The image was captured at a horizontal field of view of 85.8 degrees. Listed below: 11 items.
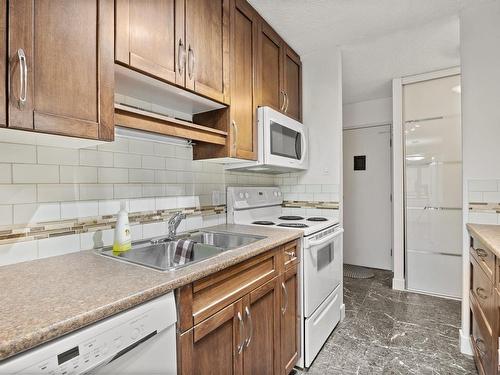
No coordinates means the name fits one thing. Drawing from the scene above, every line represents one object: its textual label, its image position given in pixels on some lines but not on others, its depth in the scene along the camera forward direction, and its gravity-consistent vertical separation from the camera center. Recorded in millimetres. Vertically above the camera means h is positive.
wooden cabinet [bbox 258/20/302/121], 2006 +936
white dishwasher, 573 -394
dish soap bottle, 1222 -213
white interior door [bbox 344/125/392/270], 3662 -151
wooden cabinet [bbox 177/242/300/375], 955 -583
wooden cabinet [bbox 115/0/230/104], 1102 +693
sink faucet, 1513 -203
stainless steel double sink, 1295 -317
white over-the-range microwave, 1911 +334
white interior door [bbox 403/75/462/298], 2762 +3
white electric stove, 1743 -499
